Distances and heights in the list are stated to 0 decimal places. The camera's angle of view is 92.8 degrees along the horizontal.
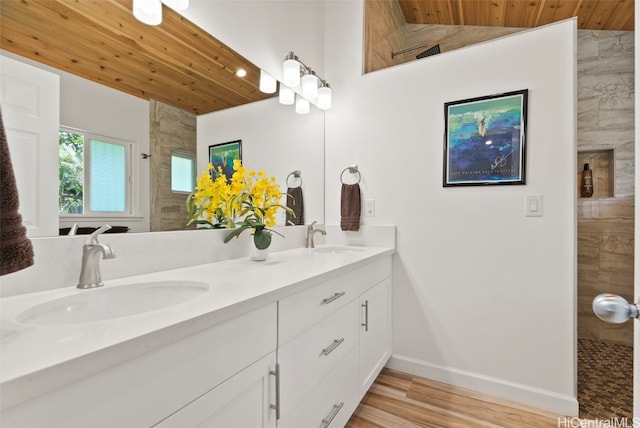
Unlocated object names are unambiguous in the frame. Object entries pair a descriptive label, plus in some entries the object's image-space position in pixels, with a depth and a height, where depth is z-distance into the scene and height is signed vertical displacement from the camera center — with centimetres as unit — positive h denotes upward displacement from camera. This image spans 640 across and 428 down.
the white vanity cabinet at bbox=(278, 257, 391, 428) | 100 -55
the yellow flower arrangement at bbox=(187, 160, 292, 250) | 141 +4
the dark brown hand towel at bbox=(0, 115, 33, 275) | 52 -2
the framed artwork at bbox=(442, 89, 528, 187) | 170 +43
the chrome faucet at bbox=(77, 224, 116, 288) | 91 -15
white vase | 149 -21
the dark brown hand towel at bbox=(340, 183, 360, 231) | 213 +4
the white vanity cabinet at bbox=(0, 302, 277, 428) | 47 -34
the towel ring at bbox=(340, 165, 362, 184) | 218 +31
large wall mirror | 99 +37
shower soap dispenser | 245 +24
